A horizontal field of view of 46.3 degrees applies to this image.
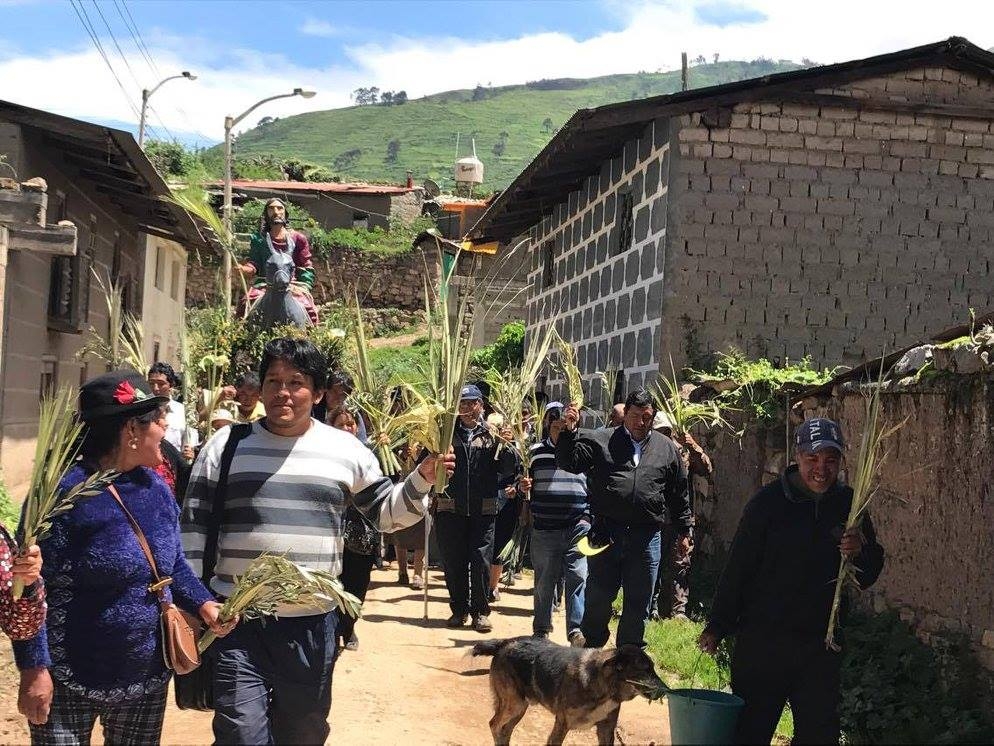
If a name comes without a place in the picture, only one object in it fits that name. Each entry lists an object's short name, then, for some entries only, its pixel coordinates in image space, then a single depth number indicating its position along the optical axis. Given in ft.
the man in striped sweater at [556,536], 29.35
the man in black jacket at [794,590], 15.53
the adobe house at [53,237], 37.04
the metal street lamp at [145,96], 104.06
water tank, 195.52
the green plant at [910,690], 20.33
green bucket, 14.70
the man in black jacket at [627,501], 25.17
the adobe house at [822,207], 44.73
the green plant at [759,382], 36.52
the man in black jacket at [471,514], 33.14
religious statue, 33.55
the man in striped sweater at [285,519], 14.03
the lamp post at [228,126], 74.38
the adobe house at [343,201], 166.40
